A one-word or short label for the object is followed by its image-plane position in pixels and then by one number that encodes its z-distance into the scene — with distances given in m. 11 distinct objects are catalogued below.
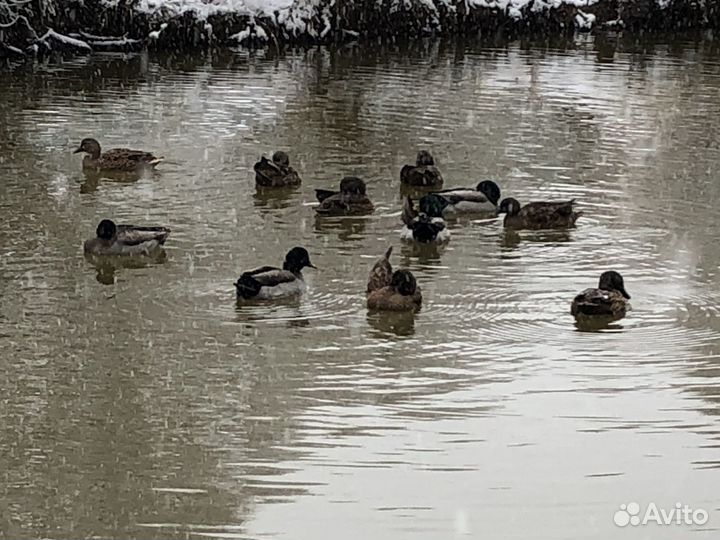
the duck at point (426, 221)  12.77
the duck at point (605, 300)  10.49
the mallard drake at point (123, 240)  12.39
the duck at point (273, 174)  15.11
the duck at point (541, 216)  13.49
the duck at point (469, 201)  14.09
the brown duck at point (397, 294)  10.70
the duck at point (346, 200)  14.00
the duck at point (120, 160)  16.11
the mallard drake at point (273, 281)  10.93
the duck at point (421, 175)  15.52
